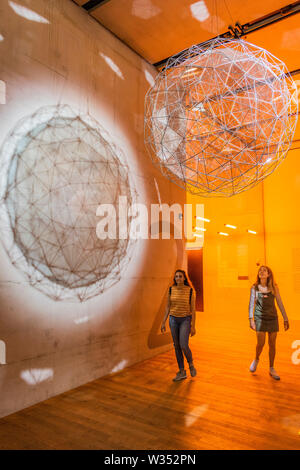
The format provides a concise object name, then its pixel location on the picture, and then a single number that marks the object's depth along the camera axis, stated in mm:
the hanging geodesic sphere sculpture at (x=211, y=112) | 2443
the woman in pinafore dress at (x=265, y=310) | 4152
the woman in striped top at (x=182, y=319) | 4020
